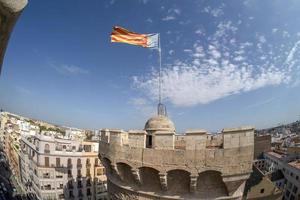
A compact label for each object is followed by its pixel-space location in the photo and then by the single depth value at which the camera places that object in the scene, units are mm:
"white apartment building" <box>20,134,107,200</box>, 35312
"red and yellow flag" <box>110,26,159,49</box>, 12078
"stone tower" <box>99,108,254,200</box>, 6785
